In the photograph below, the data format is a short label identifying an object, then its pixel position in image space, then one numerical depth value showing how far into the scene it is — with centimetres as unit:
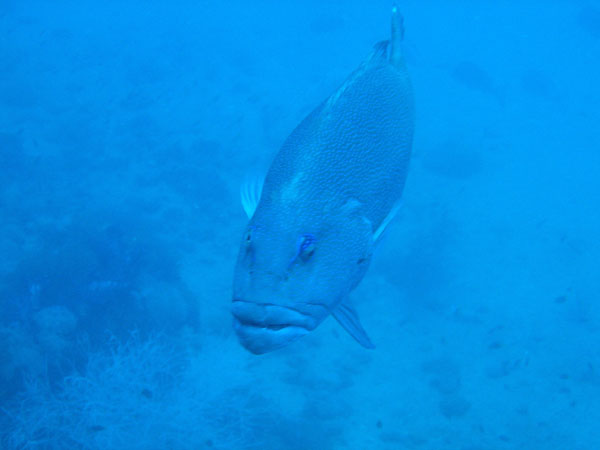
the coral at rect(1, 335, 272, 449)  451
